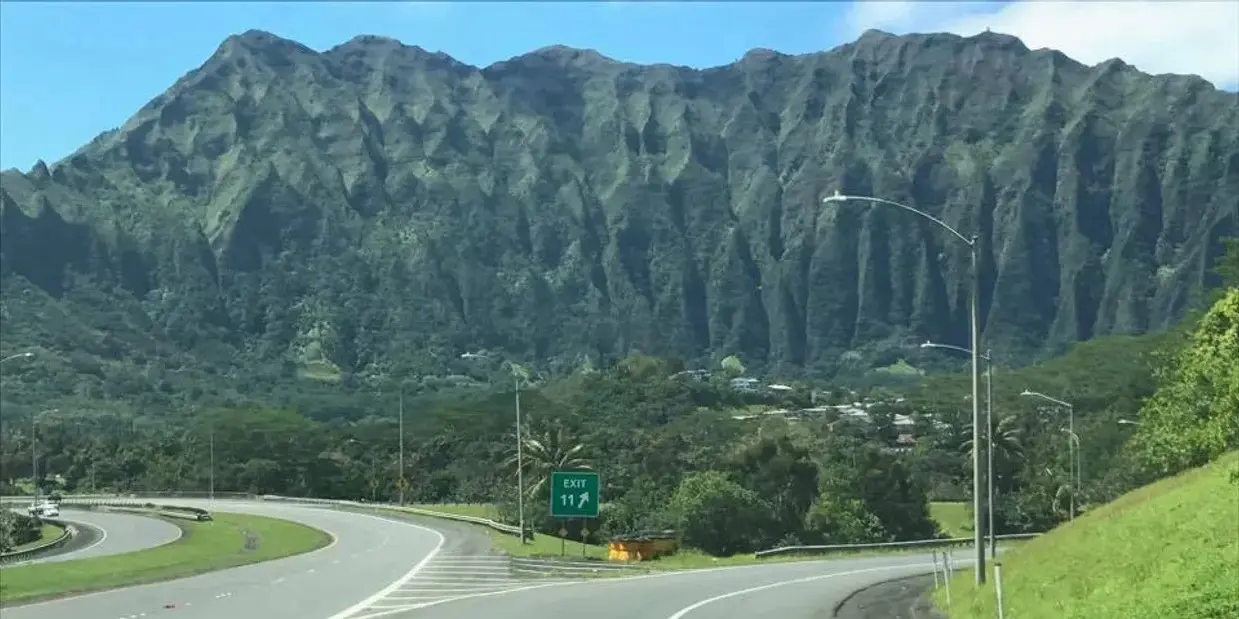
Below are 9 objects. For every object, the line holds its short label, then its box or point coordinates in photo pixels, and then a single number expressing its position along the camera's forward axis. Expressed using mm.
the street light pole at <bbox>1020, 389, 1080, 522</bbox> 82525
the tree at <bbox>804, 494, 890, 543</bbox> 94812
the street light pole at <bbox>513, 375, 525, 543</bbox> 67750
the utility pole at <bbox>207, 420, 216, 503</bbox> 123938
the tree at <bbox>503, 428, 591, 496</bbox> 98625
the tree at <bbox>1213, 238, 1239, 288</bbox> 73000
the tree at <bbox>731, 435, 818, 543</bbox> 96938
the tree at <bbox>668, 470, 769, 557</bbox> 86062
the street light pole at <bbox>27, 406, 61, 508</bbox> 109400
